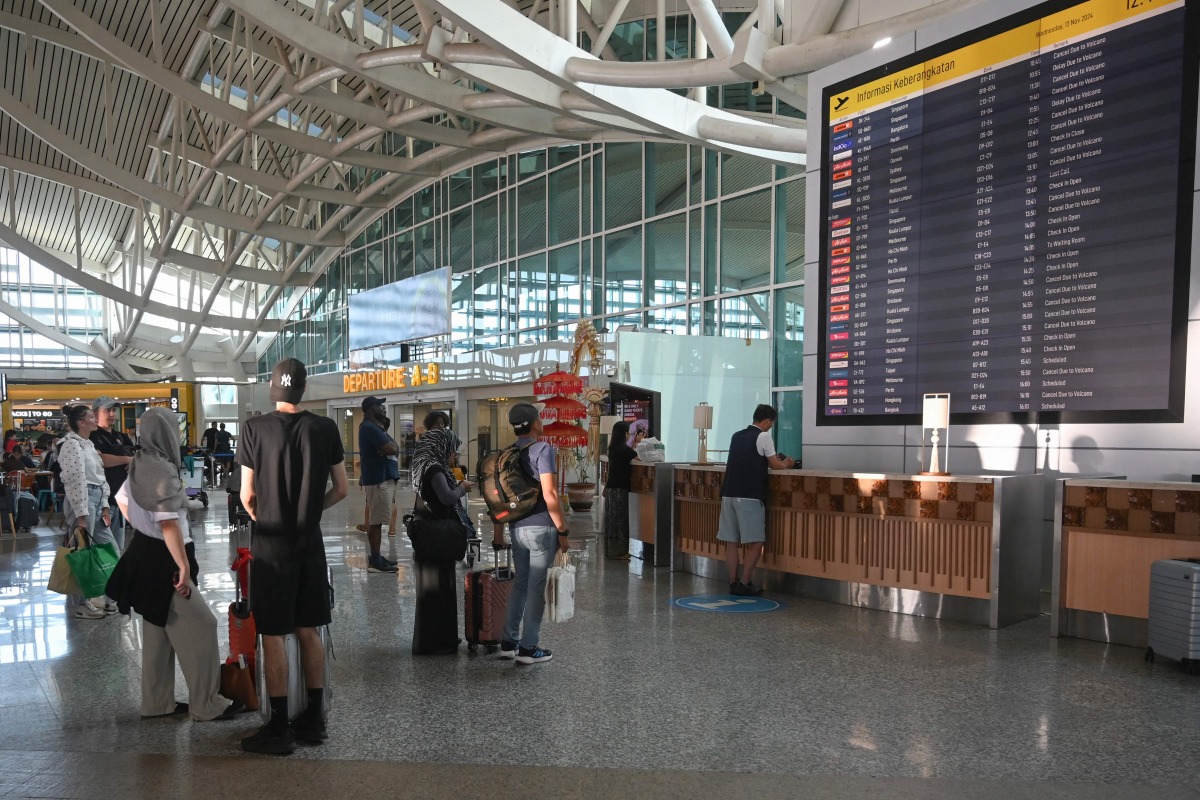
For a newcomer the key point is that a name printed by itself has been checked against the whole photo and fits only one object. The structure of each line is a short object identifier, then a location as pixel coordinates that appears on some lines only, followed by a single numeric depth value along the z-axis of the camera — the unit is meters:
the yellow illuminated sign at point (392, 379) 25.83
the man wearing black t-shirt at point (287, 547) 3.92
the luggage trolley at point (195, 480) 16.83
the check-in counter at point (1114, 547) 5.70
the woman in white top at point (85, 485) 7.12
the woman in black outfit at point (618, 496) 10.10
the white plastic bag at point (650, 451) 10.75
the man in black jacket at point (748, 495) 7.79
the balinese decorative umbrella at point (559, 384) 14.95
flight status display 6.13
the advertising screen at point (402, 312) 26.03
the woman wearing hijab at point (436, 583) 5.63
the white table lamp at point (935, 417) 6.93
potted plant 16.28
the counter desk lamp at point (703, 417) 11.70
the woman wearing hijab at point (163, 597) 4.38
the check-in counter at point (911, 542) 6.56
